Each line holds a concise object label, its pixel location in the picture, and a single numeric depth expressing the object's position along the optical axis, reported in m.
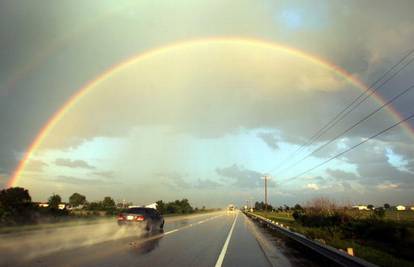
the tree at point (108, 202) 106.25
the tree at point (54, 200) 81.26
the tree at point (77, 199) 119.86
